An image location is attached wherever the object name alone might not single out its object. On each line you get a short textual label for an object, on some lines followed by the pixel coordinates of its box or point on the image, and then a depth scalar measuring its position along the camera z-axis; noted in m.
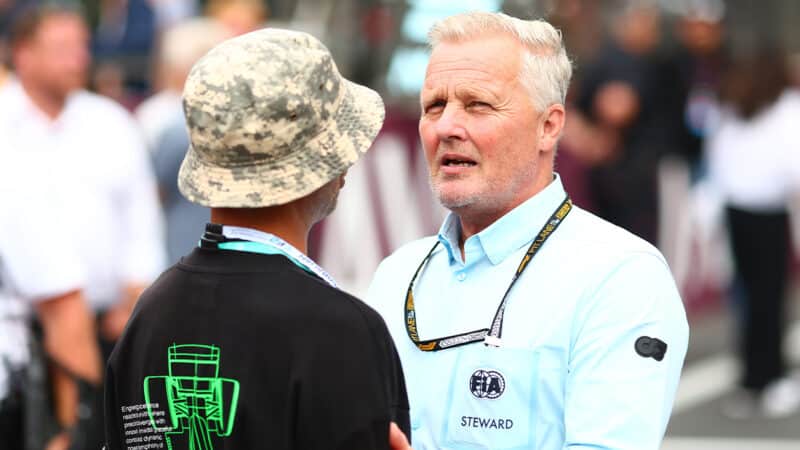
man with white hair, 6.24
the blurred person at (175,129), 14.52
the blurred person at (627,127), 22.47
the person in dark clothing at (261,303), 5.43
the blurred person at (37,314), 10.09
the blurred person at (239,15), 19.92
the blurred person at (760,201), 20.58
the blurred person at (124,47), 24.12
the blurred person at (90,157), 13.67
